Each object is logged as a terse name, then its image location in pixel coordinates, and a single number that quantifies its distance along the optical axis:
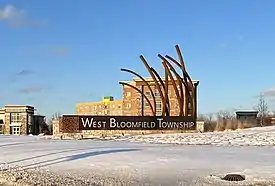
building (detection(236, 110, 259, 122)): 57.91
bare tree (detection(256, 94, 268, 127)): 76.41
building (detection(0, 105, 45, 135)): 91.31
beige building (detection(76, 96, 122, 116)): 116.12
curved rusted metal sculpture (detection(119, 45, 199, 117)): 39.84
